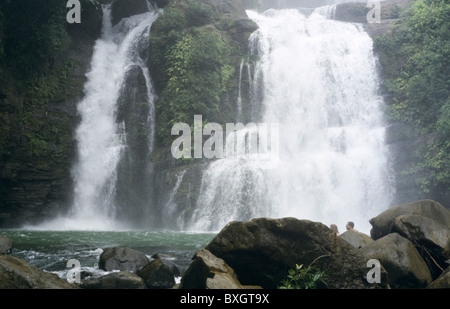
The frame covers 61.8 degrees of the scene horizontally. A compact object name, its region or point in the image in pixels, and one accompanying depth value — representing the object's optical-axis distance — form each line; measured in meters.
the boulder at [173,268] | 7.68
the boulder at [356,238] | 8.16
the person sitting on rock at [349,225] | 10.35
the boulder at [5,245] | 9.20
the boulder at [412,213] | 8.07
